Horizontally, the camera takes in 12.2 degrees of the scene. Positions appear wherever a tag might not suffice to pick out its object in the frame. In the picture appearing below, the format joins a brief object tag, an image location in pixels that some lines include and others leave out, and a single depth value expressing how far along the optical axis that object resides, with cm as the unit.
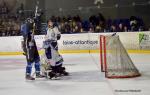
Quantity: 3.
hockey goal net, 1479
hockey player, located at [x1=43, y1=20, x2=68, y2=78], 1497
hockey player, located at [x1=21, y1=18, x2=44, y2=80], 1434
